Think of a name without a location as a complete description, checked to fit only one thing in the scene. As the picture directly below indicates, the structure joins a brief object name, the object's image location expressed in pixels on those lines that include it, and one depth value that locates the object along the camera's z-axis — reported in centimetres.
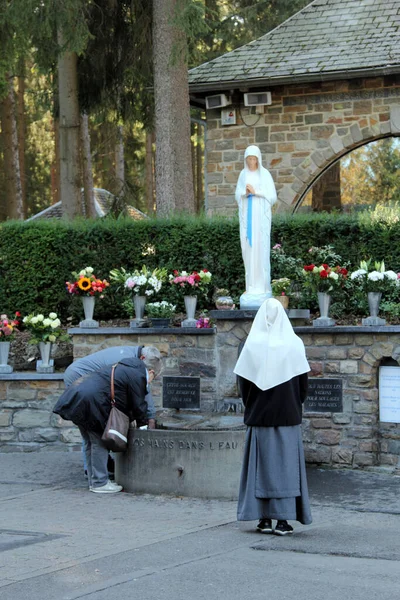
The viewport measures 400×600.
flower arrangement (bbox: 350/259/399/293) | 1224
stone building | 1767
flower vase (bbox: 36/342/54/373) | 1341
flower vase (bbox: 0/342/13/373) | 1353
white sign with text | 1175
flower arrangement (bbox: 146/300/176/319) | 1328
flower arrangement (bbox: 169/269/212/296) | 1330
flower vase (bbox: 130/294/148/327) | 1345
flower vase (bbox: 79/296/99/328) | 1355
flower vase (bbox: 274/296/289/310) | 1279
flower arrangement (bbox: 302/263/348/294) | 1251
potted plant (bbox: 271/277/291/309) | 1285
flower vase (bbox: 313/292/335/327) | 1248
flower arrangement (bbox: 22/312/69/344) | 1346
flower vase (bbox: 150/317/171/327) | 1315
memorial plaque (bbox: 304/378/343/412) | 1200
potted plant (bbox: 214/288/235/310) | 1276
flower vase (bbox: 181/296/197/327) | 1325
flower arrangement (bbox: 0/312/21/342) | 1354
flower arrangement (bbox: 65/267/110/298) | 1360
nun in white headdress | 823
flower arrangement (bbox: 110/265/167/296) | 1341
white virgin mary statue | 1254
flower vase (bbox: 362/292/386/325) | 1213
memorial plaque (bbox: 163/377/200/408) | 1280
